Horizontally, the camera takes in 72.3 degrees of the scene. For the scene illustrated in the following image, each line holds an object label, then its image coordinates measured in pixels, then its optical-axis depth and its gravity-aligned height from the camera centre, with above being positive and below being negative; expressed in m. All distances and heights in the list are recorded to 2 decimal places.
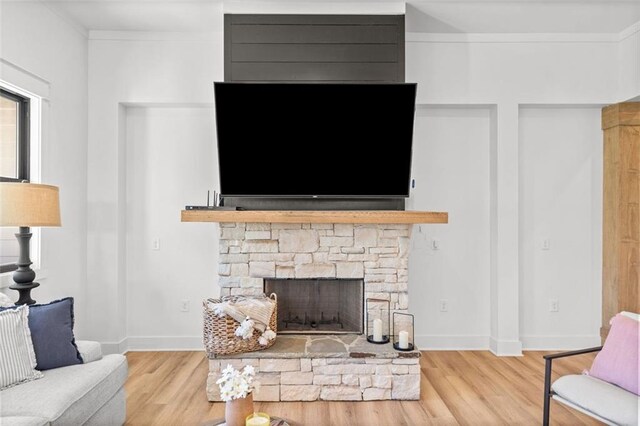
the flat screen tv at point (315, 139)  3.36 +0.59
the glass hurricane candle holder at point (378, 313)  3.47 -0.79
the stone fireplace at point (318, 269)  3.48 -0.44
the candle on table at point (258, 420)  1.78 -0.85
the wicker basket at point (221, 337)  3.04 -0.86
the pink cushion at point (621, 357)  2.28 -0.77
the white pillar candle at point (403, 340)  3.16 -0.91
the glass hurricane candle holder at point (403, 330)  3.17 -0.89
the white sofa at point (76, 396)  1.96 -0.87
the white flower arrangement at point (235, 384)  1.82 -0.72
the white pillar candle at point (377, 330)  3.31 -0.88
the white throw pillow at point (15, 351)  2.14 -0.68
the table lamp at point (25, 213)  2.55 +0.01
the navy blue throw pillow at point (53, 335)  2.33 -0.65
